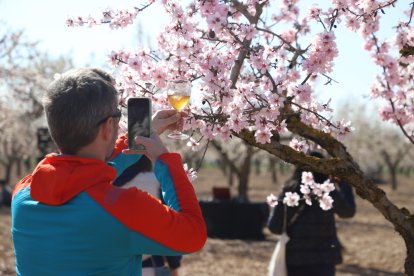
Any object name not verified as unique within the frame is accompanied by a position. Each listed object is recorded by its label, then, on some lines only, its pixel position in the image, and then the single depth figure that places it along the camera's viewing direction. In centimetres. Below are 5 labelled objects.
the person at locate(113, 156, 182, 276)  391
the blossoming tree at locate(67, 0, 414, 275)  268
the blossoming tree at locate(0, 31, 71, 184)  1255
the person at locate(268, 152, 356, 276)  436
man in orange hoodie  167
